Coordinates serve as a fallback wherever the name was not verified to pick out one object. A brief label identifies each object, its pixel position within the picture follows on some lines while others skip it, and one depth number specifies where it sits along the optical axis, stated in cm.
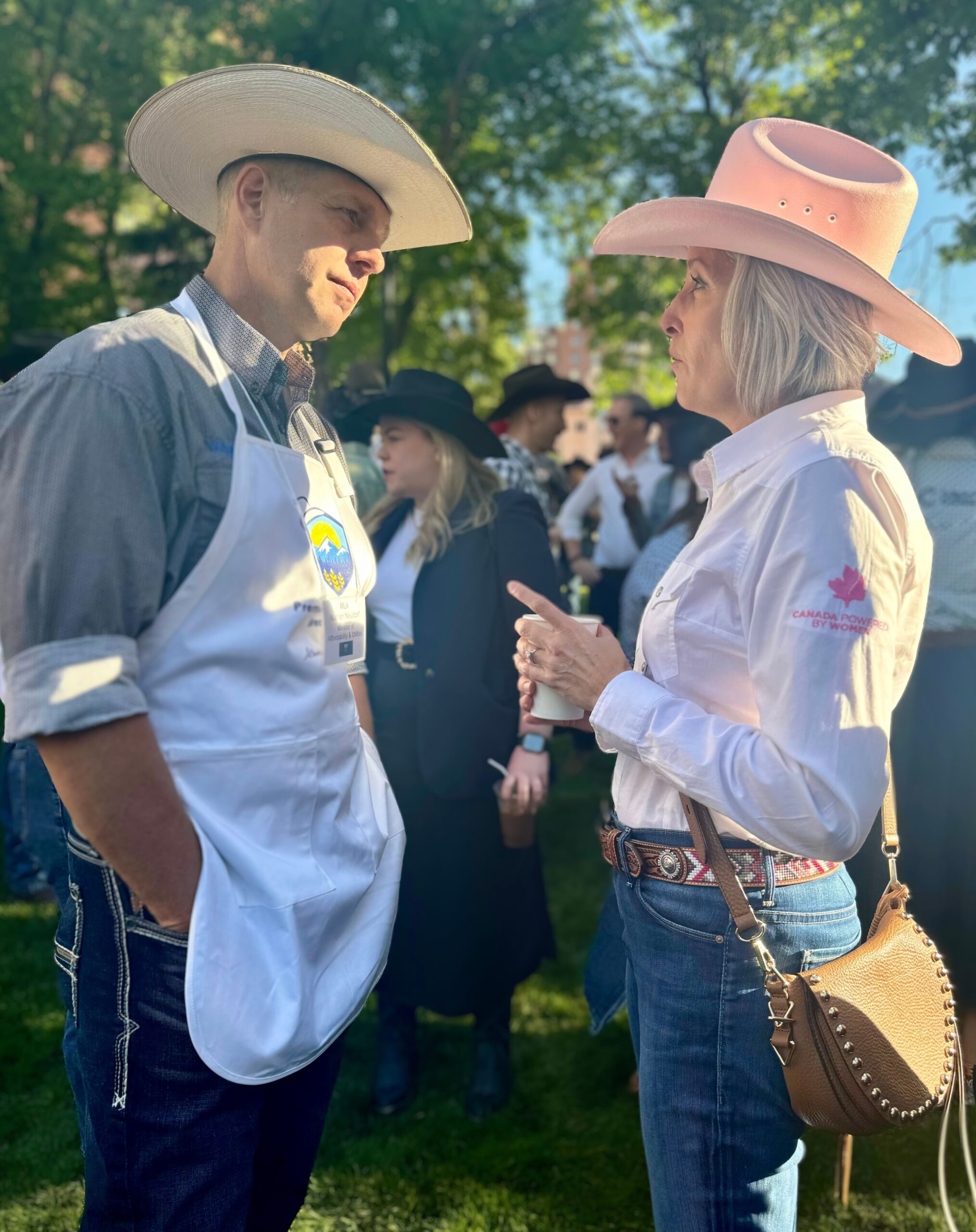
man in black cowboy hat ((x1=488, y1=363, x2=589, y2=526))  564
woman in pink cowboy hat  137
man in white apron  130
